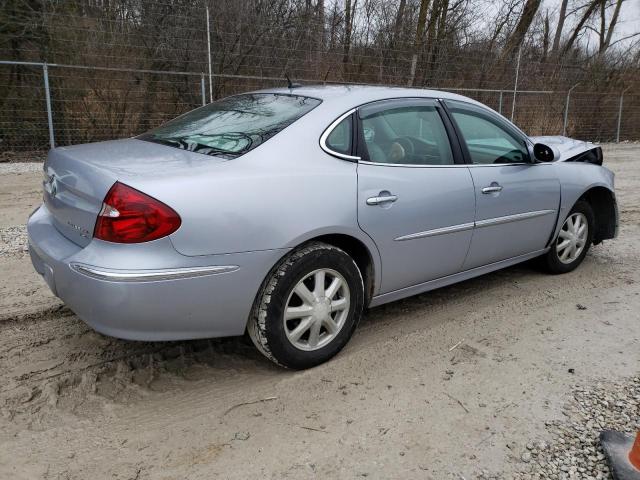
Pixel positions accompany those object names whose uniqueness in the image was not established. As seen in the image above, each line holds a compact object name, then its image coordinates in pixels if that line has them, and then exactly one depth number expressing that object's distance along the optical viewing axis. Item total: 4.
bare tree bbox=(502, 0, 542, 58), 17.39
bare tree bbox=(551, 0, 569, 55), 18.92
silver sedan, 2.66
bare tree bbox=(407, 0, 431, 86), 15.11
